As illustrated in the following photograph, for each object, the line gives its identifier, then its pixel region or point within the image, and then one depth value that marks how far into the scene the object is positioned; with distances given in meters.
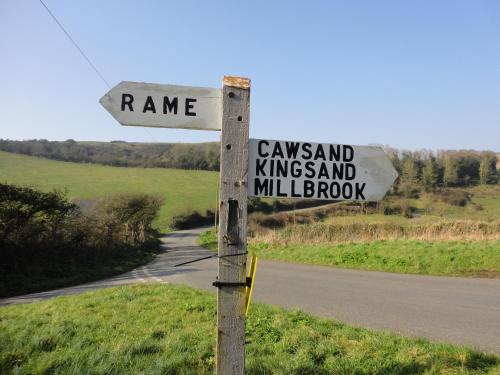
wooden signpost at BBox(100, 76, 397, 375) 2.39
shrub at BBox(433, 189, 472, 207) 38.49
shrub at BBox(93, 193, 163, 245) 24.53
